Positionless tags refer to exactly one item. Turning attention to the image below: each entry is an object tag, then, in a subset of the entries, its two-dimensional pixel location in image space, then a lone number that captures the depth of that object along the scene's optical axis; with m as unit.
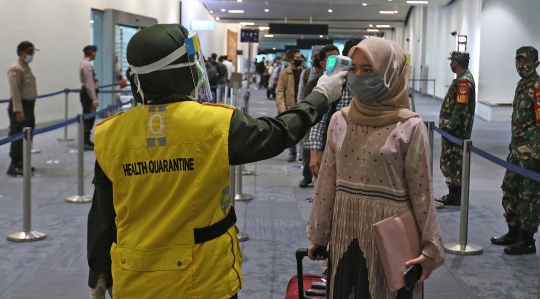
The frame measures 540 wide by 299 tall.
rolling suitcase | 2.70
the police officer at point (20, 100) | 8.30
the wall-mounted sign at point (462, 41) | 19.94
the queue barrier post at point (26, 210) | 5.51
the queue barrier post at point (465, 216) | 5.32
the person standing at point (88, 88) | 10.48
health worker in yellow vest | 2.01
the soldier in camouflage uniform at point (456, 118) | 6.70
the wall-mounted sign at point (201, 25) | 27.63
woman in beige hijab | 2.46
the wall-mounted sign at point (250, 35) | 22.69
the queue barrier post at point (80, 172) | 6.79
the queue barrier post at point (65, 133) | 11.77
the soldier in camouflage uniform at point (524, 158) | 5.16
